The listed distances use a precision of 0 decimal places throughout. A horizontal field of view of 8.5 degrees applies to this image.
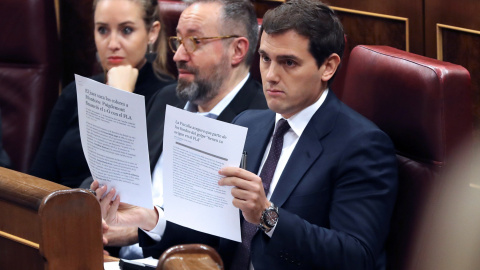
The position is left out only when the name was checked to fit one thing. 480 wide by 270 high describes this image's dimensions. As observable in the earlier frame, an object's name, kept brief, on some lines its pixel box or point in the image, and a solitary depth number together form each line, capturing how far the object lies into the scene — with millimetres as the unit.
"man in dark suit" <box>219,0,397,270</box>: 6585
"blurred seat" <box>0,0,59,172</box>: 7891
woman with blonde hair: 7581
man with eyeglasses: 7262
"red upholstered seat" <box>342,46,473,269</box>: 6653
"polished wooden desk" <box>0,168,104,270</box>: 6237
